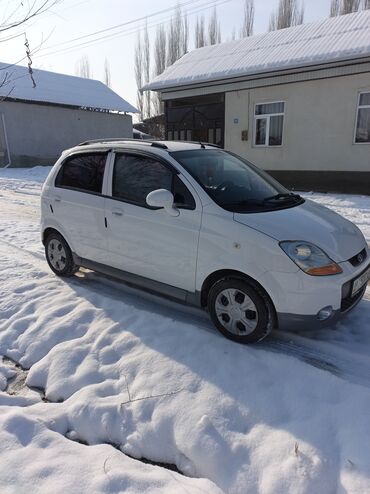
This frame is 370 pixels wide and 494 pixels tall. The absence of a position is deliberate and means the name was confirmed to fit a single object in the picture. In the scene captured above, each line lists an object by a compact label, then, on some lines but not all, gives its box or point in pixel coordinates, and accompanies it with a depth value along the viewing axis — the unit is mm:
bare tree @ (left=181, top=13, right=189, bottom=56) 35906
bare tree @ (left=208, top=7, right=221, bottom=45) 34094
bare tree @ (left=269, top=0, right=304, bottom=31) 29734
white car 3166
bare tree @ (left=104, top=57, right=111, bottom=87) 44312
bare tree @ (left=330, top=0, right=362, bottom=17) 26281
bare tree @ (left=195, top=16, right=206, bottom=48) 34719
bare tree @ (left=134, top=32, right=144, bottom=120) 39250
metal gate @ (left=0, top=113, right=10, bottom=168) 21812
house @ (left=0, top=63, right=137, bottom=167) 22125
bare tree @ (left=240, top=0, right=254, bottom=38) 31656
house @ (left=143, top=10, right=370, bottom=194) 11172
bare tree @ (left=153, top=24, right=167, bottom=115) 37000
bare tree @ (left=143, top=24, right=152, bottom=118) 38688
